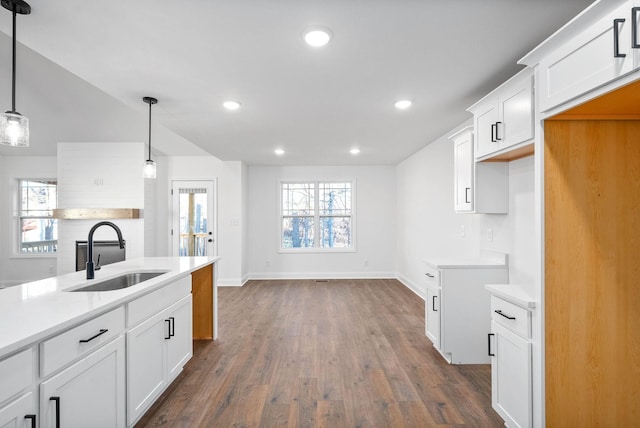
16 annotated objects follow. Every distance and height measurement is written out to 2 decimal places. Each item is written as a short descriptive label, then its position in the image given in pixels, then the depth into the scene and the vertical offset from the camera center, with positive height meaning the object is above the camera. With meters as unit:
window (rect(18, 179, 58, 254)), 6.59 +0.04
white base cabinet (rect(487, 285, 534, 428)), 1.82 -0.85
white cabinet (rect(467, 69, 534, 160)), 2.08 +0.72
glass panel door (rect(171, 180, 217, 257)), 6.58 +0.02
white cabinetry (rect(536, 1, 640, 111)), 1.23 +0.69
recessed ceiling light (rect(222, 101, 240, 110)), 3.10 +1.09
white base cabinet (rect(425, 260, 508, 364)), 2.96 -0.83
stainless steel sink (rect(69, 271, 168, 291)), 2.32 -0.49
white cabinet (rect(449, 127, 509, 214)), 2.95 +0.28
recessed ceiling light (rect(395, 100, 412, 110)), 3.10 +1.10
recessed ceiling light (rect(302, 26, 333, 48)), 1.89 +1.08
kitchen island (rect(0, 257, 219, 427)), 1.22 -0.63
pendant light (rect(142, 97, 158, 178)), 3.36 +0.50
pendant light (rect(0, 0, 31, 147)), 1.68 +0.51
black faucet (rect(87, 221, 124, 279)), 2.26 -0.31
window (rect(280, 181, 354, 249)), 7.14 +0.06
